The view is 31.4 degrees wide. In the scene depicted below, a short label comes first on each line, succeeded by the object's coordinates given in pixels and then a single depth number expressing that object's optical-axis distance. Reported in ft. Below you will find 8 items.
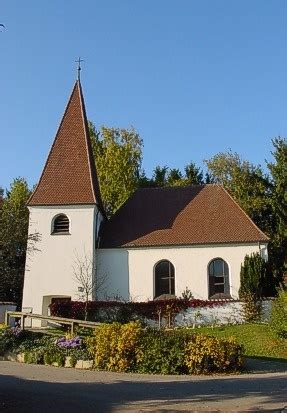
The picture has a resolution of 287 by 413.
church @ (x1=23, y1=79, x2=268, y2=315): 99.91
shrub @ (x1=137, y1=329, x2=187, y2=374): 49.42
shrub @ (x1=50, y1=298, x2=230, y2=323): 91.35
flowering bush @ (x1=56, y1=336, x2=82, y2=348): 56.13
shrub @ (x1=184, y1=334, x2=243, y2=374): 49.47
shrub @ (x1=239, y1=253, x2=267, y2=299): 94.32
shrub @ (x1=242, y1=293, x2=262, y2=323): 89.76
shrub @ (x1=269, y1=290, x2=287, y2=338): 64.49
